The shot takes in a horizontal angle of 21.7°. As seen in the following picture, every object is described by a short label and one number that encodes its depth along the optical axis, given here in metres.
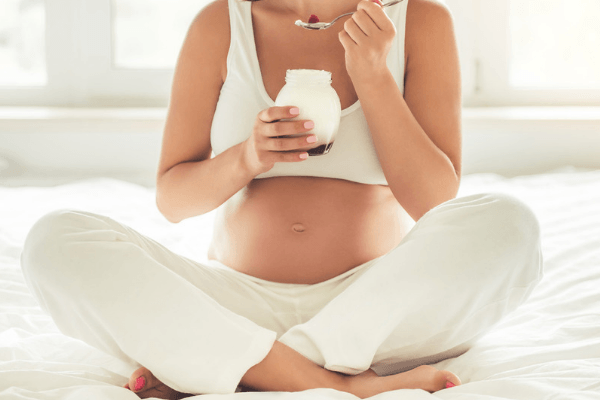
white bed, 1.64
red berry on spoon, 1.81
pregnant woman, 1.64
